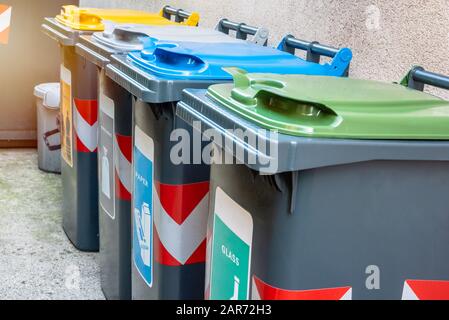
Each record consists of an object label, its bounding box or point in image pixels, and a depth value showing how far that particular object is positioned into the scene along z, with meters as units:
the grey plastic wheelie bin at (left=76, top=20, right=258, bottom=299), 5.49
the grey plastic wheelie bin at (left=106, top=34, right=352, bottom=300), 4.29
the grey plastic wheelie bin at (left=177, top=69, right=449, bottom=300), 2.96
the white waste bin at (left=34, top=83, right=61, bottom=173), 10.21
